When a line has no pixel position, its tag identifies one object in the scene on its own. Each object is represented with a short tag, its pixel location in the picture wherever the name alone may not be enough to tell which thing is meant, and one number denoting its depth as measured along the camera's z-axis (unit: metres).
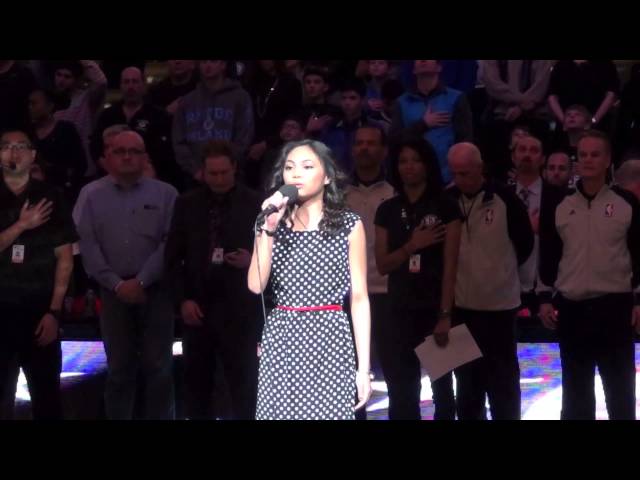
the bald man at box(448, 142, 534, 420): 13.84
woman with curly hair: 11.29
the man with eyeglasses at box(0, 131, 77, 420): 13.64
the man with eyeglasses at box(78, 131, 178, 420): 14.43
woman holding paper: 13.69
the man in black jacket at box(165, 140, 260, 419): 14.01
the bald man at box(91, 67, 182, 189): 17.53
